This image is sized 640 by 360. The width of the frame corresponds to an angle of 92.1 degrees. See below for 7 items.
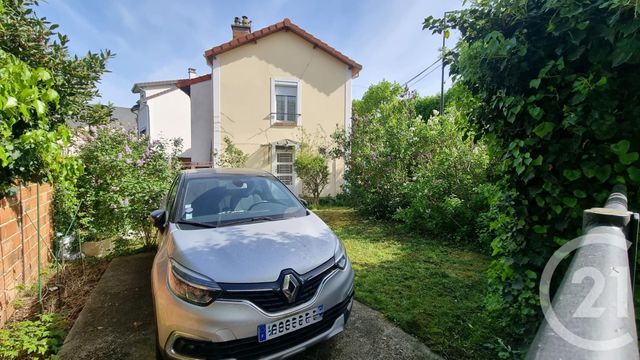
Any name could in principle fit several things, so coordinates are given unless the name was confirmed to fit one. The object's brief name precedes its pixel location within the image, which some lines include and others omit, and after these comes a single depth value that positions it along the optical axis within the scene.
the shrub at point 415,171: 6.26
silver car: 2.07
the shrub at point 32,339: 2.52
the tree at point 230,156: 10.55
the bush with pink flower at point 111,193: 5.12
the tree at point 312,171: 10.89
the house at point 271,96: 10.68
